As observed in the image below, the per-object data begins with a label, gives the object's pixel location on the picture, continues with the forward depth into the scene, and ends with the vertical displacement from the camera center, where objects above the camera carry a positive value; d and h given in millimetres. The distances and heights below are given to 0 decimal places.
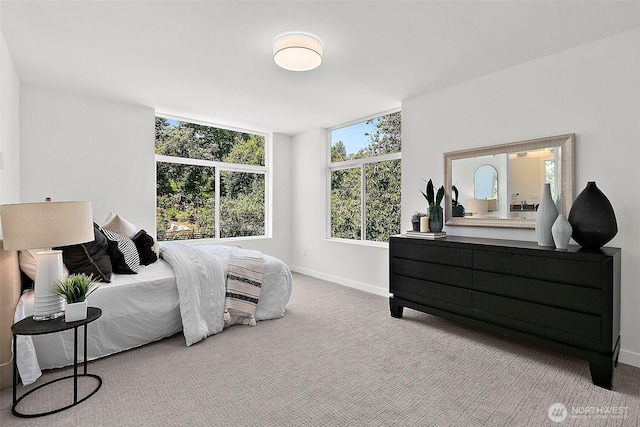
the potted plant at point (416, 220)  3391 -136
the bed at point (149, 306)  2098 -809
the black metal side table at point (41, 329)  1769 -662
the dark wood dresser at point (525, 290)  2092 -646
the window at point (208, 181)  4555 +409
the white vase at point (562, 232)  2309 -183
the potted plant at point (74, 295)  1918 -513
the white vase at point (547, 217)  2465 -82
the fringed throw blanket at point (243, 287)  3076 -761
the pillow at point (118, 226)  3363 -178
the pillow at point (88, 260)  2512 -404
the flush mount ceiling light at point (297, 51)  2412 +1187
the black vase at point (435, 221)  3240 -141
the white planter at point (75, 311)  1910 -605
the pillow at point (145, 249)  3154 -392
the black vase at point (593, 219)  2230 -91
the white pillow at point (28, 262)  2285 -373
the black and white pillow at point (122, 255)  2809 -406
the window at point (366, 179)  4324 +409
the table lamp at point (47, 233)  1827 -138
